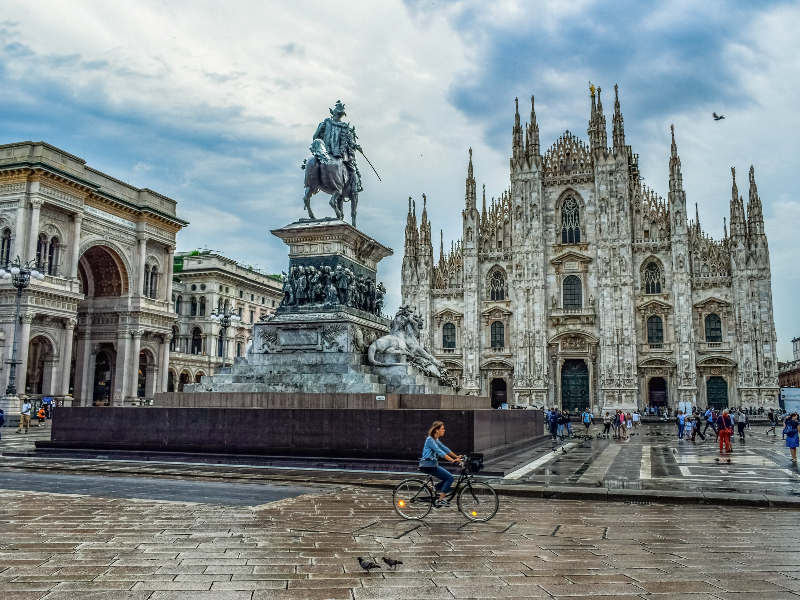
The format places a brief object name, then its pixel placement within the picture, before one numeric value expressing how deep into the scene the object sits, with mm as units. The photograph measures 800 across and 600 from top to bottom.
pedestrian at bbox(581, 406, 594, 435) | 29184
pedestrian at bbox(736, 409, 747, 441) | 24481
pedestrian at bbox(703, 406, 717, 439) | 28750
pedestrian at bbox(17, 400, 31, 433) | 25156
